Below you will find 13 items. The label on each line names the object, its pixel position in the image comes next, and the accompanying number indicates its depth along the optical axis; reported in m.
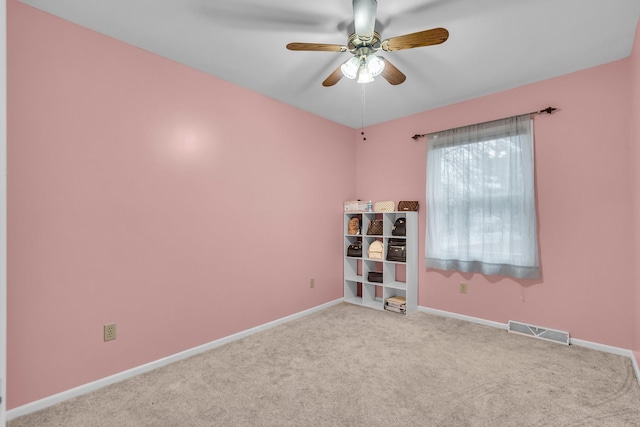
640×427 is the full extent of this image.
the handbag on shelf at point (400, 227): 3.95
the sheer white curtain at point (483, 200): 3.15
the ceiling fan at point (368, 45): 1.85
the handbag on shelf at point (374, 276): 4.11
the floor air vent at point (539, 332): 2.96
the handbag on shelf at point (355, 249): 4.40
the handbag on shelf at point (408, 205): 3.97
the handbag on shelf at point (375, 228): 4.18
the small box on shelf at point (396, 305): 3.85
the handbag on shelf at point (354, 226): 4.43
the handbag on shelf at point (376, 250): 4.13
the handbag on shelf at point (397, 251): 3.94
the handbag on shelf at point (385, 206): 4.11
